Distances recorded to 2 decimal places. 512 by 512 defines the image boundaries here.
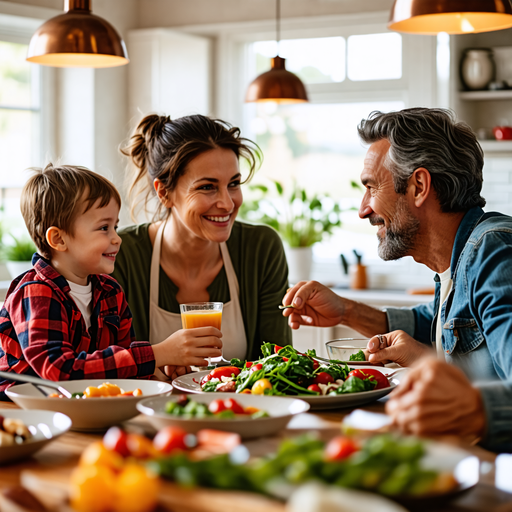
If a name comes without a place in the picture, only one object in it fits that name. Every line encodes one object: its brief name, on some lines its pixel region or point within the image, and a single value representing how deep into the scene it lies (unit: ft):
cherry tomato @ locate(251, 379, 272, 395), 4.82
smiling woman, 7.95
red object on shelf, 14.01
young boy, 5.34
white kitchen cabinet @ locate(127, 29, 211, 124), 15.97
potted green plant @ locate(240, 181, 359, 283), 15.57
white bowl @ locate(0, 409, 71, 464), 3.65
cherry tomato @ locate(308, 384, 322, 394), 4.98
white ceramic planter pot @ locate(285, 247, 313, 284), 15.55
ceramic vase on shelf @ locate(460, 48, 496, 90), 14.15
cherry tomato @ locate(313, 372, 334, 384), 5.13
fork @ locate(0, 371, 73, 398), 4.46
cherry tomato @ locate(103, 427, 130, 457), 3.29
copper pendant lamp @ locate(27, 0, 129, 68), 6.89
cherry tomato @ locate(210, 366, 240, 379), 5.38
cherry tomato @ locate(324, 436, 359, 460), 2.86
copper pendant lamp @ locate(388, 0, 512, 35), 5.82
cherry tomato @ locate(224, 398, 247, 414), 4.11
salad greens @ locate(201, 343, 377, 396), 4.99
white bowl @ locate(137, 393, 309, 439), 3.76
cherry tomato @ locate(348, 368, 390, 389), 5.23
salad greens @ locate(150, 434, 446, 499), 2.72
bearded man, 5.27
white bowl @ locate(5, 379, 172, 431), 4.19
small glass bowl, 5.92
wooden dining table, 2.77
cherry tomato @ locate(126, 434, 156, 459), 3.23
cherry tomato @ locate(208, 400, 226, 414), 4.06
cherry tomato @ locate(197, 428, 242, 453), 3.25
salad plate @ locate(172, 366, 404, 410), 4.81
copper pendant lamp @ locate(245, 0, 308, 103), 11.35
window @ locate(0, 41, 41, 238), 15.01
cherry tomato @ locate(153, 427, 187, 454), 3.23
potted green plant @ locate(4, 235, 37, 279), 13.55
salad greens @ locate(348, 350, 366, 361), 5.97
